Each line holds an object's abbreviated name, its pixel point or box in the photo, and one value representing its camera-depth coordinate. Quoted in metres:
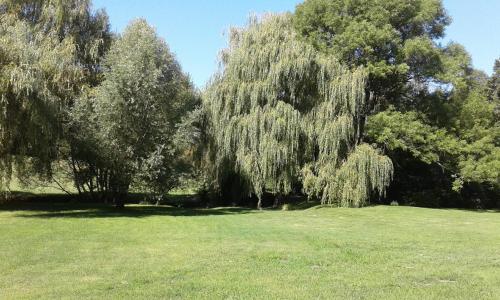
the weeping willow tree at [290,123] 25.25
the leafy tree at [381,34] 28.25
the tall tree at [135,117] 21.12
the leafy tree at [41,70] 19.19
